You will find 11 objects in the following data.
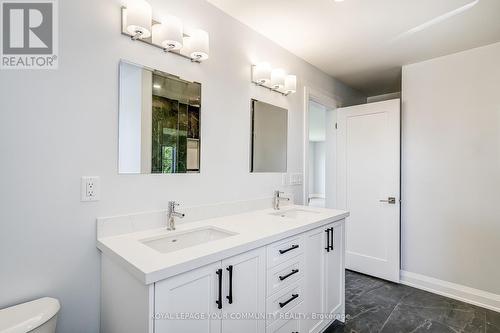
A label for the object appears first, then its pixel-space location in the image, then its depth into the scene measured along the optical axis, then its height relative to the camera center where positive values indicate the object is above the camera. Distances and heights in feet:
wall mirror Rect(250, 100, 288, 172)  7.07 +0.85
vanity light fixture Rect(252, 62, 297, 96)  6.86 +2.48
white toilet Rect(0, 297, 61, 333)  2.93 -1.85
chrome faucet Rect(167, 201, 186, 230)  4.81 -0.93
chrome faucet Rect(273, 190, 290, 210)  7.29 -0.96
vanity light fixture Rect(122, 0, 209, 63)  4.37 +2.50
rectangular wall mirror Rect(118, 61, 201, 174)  4.54 +0.85
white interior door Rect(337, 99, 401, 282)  9.19 -0.65
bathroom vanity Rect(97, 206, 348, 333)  3.18 -1.67
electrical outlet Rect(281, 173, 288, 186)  7.98 -0.39
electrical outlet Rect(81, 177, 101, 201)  4.04 -0.36
